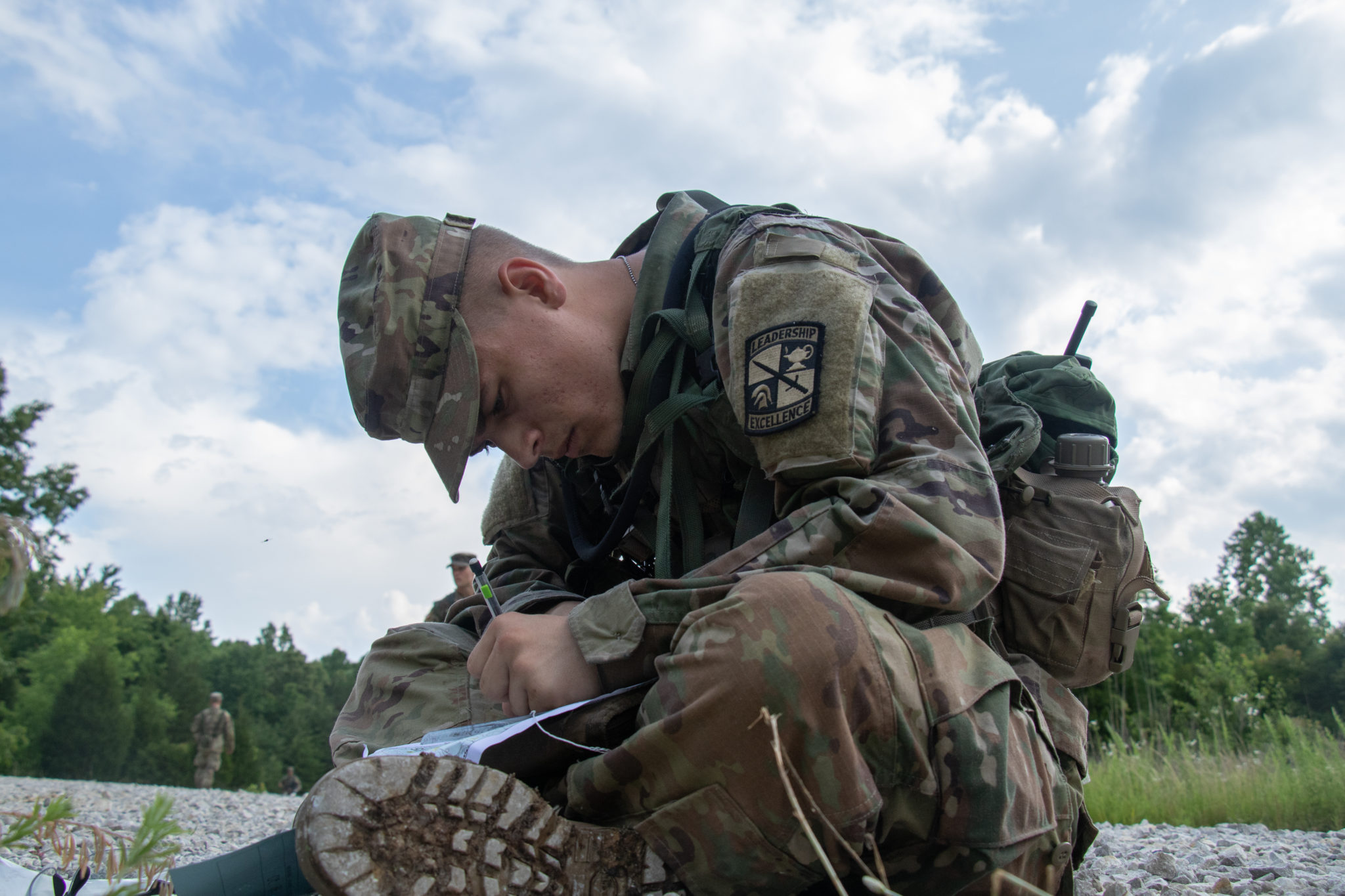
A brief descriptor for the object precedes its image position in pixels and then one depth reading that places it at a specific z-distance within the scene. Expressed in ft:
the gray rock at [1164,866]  9.48
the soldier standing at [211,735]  73.61
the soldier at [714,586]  5.00
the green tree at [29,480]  94.99
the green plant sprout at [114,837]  2.71
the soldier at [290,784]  73.10
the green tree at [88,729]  105.91
